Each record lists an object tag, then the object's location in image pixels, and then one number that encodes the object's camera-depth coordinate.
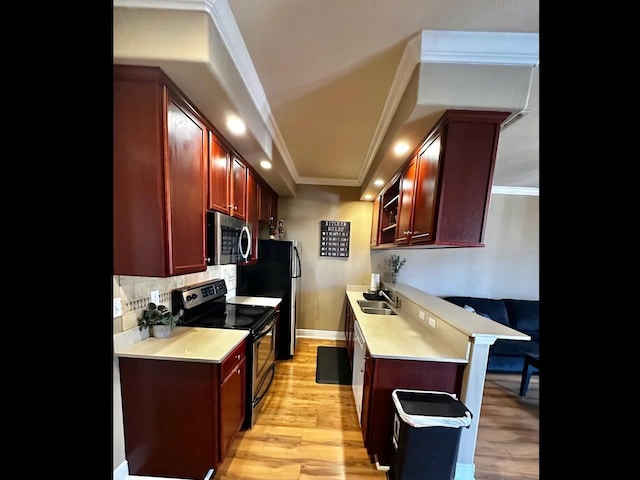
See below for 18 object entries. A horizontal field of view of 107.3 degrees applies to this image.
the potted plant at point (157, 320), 1.58
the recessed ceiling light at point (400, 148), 1.80
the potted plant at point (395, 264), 3.56
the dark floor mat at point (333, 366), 2.71
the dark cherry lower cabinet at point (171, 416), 1.40
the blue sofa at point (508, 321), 2.96
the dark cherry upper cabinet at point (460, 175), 1.33
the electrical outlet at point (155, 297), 1.68
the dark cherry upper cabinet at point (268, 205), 2.95
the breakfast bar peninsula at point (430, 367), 1.49
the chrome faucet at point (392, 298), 2.82
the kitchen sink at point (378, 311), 2.68
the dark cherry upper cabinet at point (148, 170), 1.13
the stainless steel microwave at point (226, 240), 1.67
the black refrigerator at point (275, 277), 3.02
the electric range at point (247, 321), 1.89
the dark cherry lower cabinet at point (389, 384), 1.57
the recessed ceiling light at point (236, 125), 1.52
